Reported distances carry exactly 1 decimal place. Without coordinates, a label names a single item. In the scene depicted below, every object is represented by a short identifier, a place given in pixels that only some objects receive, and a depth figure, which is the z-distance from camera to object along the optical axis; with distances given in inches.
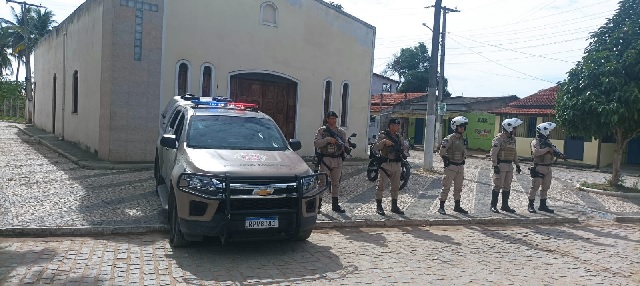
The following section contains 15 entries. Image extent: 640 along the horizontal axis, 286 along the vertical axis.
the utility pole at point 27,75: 1390.3
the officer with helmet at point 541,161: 413.1
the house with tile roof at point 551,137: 933.2
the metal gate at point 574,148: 951.0
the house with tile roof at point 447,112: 1284.4
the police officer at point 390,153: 360.8
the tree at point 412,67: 1948.8
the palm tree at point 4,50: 1891.6
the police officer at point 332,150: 356.2
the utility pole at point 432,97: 673.6
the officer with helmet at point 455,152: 380.2
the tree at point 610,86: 528.7
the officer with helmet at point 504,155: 397.1
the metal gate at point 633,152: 958.4
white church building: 534.6
